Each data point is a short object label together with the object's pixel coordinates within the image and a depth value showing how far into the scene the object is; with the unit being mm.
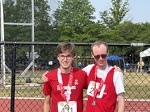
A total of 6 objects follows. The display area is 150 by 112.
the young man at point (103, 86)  2664
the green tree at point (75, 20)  34334
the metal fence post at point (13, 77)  3425
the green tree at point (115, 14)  36732
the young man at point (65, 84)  2753
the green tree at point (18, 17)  14839
